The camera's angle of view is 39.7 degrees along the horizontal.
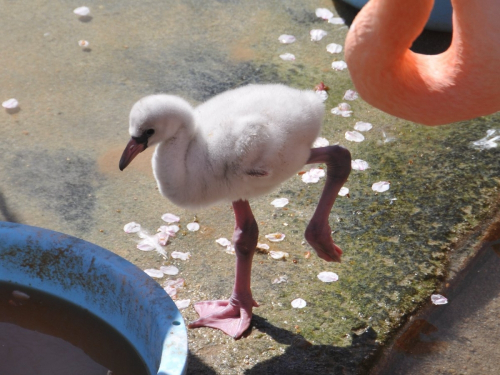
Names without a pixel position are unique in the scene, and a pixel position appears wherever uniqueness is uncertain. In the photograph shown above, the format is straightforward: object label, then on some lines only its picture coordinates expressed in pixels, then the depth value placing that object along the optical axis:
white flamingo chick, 2.06
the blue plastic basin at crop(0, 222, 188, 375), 2.00
